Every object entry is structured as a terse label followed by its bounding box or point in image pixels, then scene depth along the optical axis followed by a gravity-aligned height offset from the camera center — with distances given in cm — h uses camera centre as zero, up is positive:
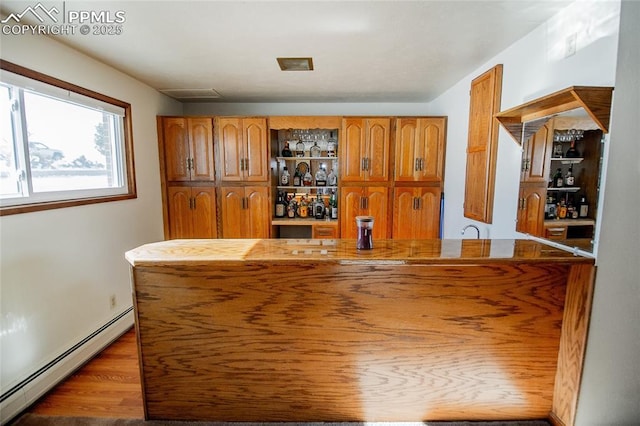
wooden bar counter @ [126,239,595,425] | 148 -80
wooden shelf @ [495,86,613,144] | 132 +38
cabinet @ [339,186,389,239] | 359 -33
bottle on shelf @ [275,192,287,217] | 387 -40
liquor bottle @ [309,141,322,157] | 396 +36
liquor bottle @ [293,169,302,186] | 398 -3
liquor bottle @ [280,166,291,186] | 399 -1
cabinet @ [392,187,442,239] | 355 -41
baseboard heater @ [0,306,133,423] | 172 -128
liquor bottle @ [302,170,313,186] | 399 -3
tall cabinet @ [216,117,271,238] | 353 +1
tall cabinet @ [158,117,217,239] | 348 +1
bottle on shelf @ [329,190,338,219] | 384 -35
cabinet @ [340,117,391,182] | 351 +35
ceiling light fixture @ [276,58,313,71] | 242 +97
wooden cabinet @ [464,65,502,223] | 228 +28
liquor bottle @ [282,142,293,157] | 390 +34
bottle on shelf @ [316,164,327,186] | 395 +2
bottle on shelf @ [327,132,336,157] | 393 +43
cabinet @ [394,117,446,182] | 344 +35
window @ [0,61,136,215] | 179 +24
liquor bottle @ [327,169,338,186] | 396 -1
